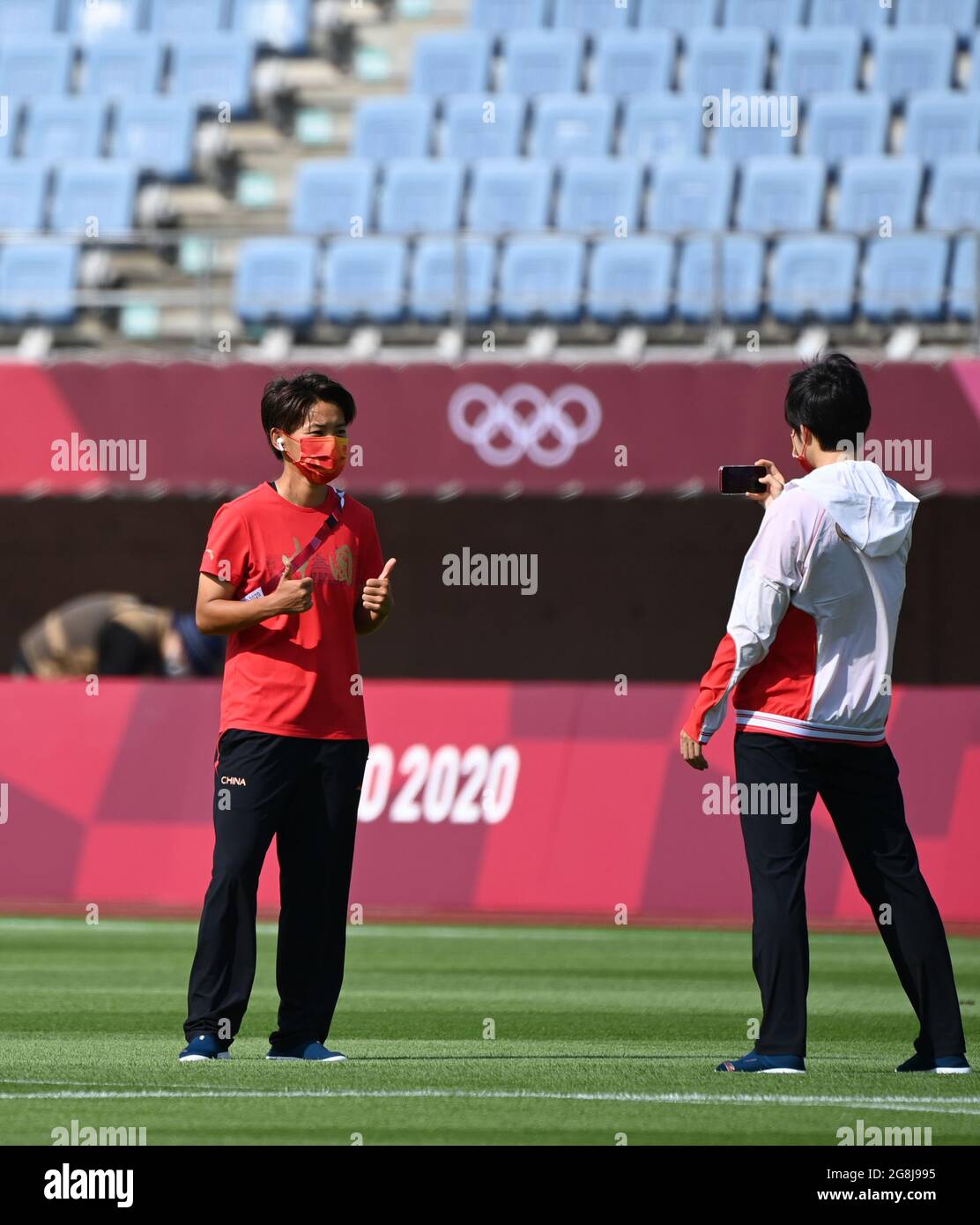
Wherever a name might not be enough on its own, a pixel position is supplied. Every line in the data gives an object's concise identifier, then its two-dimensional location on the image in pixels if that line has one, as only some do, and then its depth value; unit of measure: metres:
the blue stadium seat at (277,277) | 19.48
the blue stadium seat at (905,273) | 18.16
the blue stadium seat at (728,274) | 18.47
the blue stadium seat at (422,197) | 20.45
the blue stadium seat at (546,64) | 21.92
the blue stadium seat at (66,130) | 22.55
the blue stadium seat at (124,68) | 23.20
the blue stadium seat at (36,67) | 23.50
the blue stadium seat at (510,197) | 20.30
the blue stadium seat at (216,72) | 22.75
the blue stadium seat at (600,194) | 20.12
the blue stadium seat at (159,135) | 22.05
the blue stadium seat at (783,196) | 19.77
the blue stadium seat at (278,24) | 23.22
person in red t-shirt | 7.04
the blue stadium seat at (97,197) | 21.55
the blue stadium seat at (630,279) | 18.56
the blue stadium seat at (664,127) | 20.75
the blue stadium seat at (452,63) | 22.11
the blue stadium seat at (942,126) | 20.06
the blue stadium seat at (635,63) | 21.56
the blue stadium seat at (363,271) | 19.41
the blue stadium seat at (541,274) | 18.97
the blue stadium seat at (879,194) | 19.44
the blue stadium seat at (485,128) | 21.27
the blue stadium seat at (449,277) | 18.92
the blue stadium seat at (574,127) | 21.03
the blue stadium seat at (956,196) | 19.12
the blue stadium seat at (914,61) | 20.80
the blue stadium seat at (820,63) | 21.05
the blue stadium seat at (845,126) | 20.47
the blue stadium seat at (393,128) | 21.48
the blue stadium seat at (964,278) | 17.98
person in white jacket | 6.82
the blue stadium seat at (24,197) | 21.78
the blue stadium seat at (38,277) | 19.91
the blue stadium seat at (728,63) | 20.92
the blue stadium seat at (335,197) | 20.80
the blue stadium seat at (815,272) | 18.52
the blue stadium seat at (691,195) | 19.91
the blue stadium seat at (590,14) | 22.55
